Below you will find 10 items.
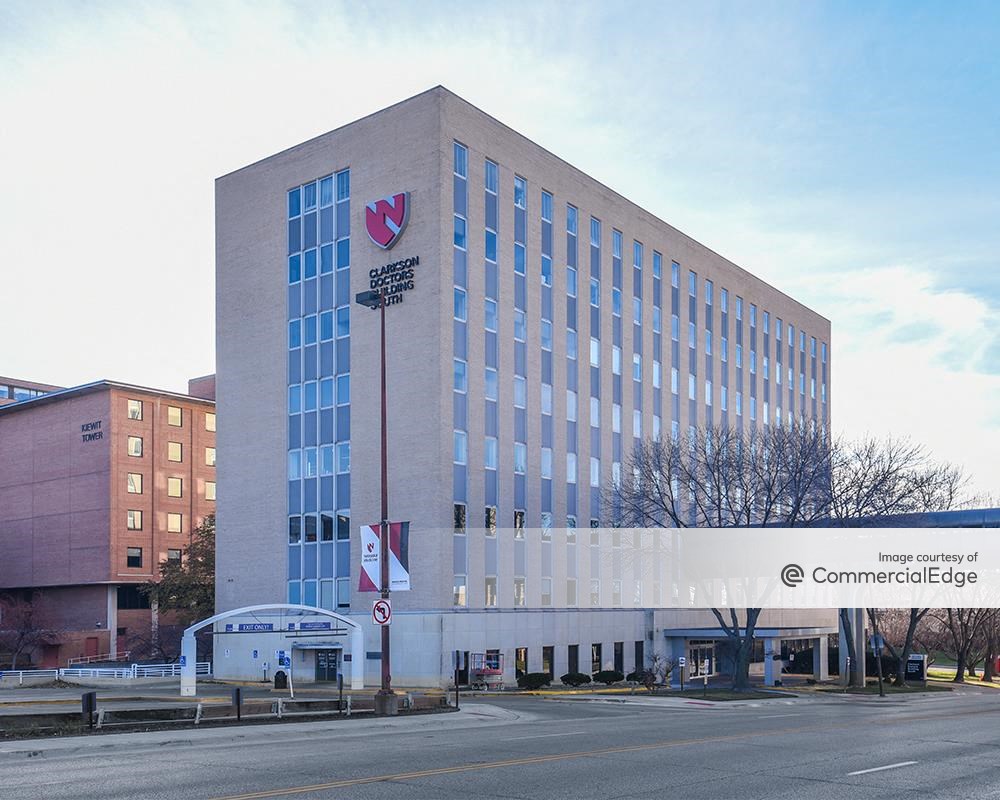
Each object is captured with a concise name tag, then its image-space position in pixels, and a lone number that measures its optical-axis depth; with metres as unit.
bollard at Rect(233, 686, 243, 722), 28.36
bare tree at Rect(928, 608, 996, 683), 75.38
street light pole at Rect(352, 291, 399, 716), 32.34
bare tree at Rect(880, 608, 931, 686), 96.62
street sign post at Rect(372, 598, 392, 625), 31.53
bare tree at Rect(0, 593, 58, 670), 82.69
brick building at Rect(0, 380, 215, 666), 89.12
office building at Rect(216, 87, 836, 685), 54.06
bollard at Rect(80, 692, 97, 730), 25.15
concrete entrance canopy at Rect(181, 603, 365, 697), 37.88
